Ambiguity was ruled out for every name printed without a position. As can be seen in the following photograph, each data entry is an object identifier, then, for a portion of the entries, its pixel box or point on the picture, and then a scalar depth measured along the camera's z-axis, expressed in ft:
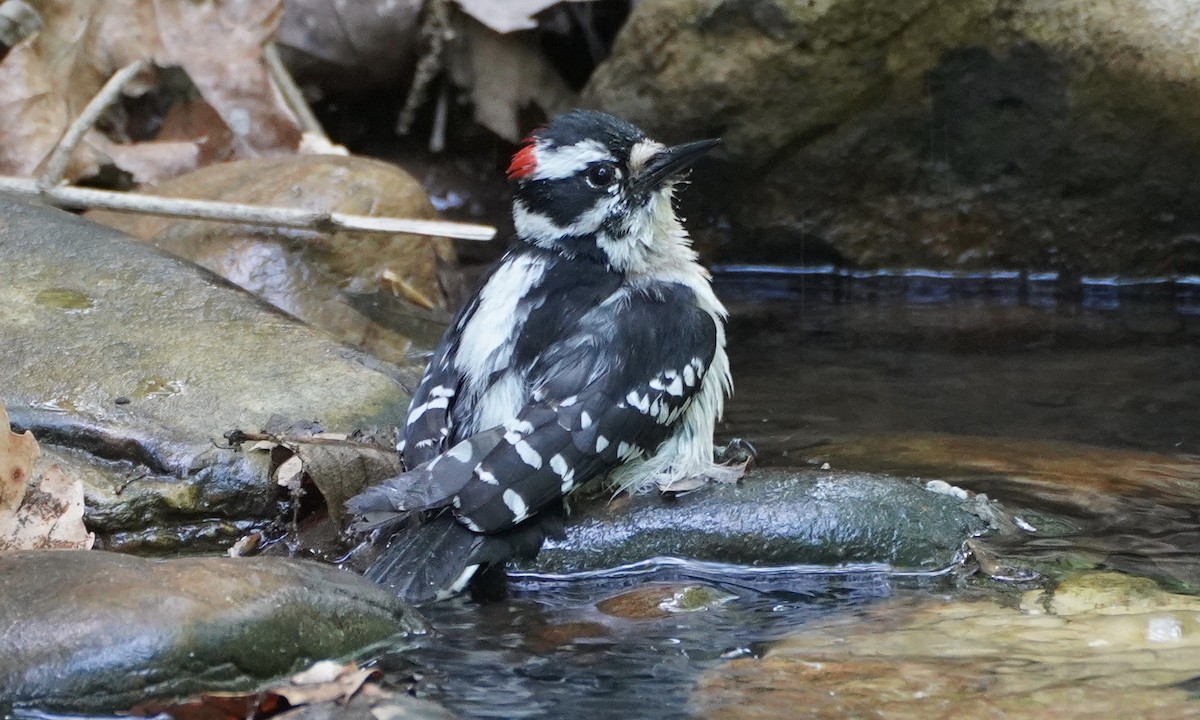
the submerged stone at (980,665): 19.70
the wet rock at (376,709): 18.86
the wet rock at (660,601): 24.70
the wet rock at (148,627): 19.51
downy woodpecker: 25.14
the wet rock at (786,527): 26.21
